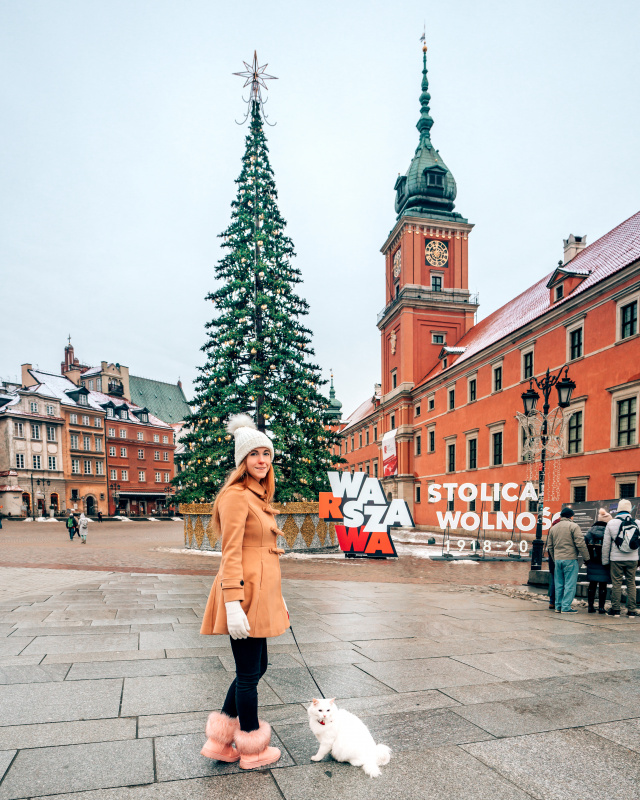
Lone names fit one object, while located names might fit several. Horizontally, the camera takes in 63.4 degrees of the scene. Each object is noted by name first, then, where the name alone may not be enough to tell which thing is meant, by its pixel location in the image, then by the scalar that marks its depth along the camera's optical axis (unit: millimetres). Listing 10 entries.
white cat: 3029
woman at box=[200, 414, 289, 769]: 2887
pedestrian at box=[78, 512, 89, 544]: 24956
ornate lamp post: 12039
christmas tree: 18922
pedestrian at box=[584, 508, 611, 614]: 8445
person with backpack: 8047
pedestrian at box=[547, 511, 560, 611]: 8648
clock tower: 44906
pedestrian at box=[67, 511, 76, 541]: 27719
